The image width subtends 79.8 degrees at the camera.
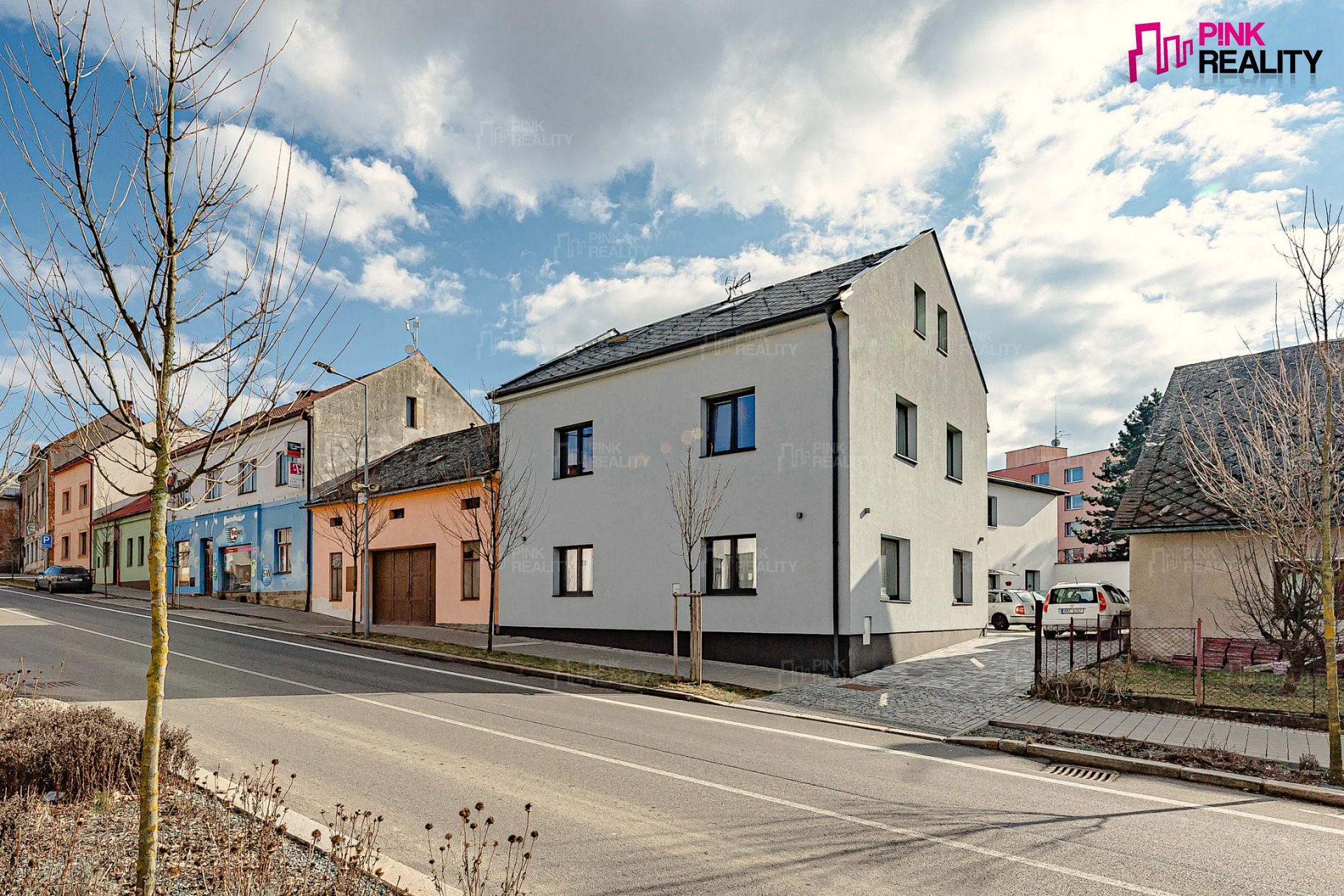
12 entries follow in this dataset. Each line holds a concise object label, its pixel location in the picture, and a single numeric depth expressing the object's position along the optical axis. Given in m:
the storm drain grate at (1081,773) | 8.72
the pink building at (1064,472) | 64.62
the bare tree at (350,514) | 24.39
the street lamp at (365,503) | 20.17
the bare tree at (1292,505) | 8.63
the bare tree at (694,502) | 16.33
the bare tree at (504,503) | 21.09
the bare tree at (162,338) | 3.98
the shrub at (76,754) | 5.91
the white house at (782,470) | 16.08
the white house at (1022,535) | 40.16
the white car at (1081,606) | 24.48
